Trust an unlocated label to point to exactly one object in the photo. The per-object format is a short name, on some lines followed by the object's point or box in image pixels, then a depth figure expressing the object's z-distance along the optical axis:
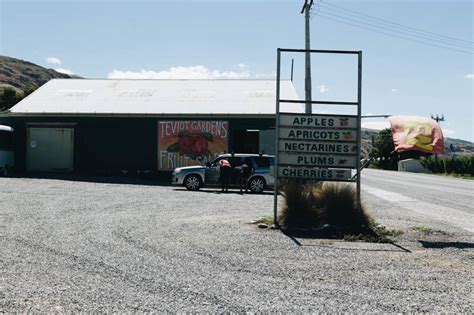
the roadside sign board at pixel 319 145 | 10.95
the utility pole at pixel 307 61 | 26.50
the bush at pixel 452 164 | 50.81
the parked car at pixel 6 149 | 25.83
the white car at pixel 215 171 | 20.75
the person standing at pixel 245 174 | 20.38
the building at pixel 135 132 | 25.84
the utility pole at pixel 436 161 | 57.22
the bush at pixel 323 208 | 10.31
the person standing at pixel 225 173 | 20.16
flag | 9.73
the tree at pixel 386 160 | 74.50
